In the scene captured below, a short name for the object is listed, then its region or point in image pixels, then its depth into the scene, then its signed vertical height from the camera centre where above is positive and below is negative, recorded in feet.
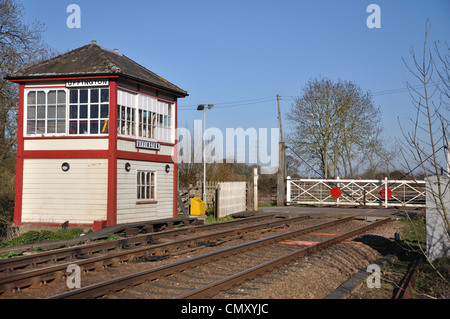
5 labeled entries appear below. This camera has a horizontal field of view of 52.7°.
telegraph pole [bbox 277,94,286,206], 100.83 +2.26
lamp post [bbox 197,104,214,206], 88.84 +15.31
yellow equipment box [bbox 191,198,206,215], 71.82 -3.44
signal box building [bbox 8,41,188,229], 52.13 +4.82
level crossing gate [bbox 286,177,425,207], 92.07 -1.51
